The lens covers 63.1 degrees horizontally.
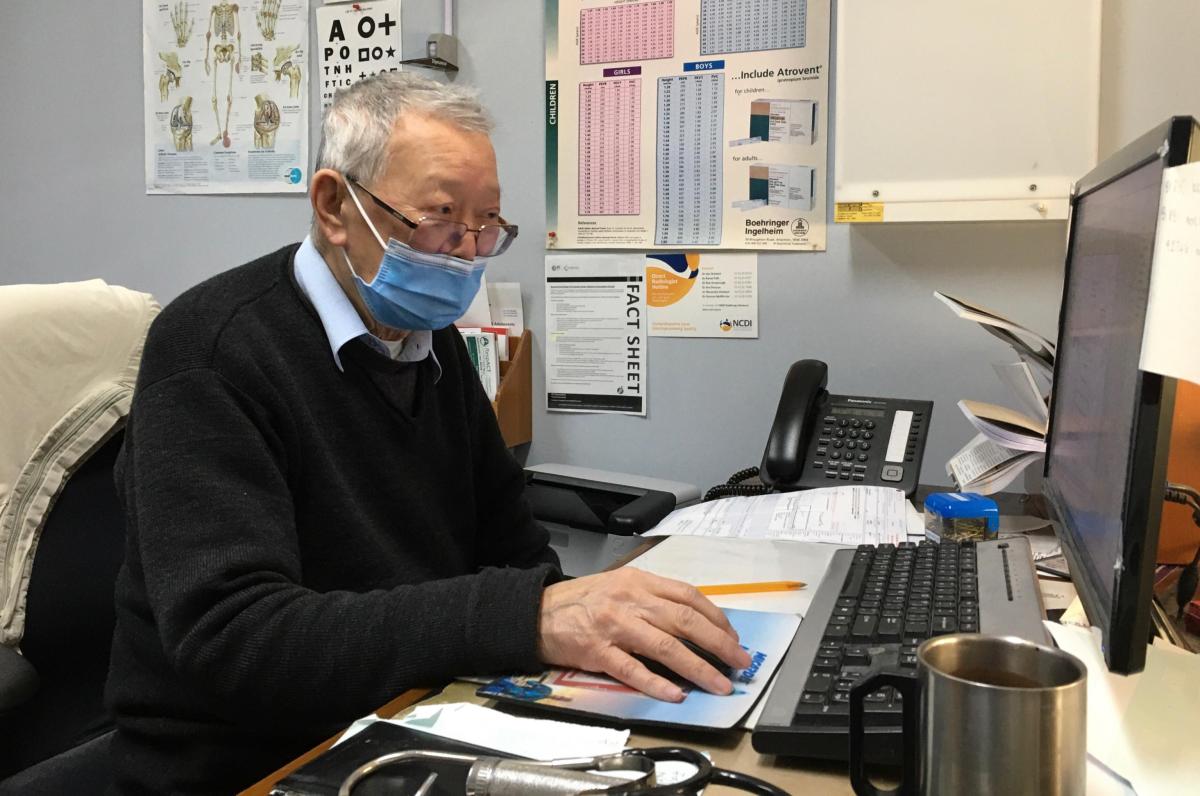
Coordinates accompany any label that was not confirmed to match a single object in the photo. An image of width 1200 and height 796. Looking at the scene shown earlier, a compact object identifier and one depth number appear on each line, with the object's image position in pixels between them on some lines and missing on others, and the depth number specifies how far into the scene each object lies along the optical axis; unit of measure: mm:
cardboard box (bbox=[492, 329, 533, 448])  1901
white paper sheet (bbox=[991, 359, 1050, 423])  1319
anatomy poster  2162
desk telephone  1463
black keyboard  614
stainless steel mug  457
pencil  1015
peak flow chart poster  1769
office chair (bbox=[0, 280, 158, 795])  1173
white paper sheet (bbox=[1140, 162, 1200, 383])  490
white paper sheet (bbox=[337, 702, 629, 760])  641
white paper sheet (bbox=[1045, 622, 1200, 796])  582
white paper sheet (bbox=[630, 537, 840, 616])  985
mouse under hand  747
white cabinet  1518
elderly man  786
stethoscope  525
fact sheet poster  1911
